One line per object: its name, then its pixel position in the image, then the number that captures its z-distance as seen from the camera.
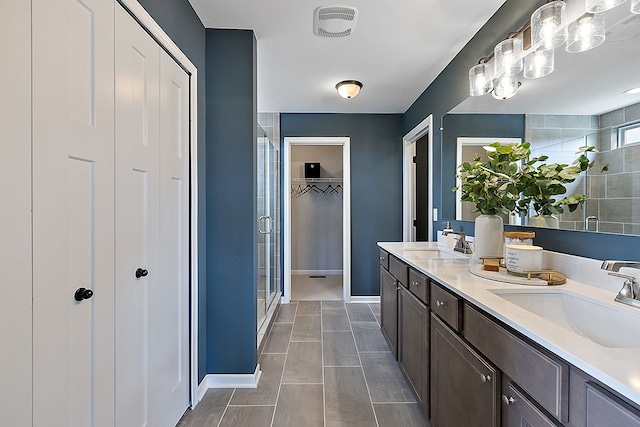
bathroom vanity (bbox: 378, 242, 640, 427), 0.69
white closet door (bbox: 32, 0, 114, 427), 0.84
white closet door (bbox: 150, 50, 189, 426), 1.53
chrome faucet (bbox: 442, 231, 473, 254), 2.20
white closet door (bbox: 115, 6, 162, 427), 1.20
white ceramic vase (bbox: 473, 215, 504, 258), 1.68
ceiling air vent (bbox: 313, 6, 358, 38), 1.87
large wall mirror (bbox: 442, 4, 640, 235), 1.15
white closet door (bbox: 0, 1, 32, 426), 0.74
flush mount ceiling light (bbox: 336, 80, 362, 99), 2.92
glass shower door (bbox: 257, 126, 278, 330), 3.05
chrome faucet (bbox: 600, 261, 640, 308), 1.01
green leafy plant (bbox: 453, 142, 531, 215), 1.63
